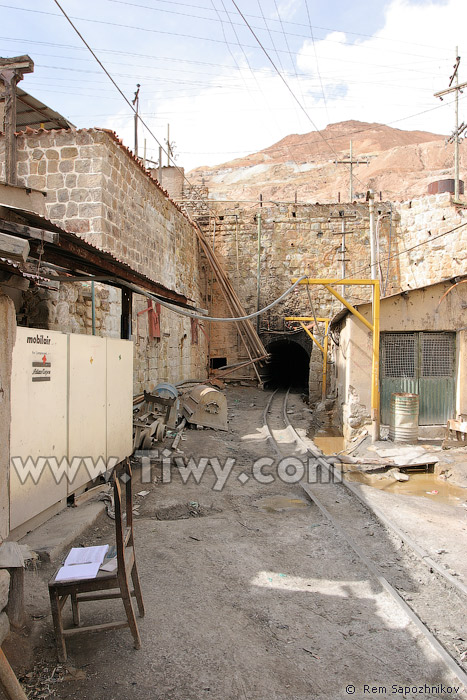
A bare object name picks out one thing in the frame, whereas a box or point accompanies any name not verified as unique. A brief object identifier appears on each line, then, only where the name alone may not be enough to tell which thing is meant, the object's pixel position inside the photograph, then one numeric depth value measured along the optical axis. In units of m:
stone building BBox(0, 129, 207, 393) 7.84
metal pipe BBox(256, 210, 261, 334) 21.31
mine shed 10.74
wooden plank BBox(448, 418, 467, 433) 9.63
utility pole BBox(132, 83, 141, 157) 18.11
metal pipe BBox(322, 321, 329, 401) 17.81
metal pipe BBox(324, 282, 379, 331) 10.07
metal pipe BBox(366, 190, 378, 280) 13.01
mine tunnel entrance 25.68
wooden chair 2.86
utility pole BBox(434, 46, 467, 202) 18.34
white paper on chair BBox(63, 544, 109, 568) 3.12
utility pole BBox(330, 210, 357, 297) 20.78
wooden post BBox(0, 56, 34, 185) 8.03
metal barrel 9.91
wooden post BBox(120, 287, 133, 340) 7.16
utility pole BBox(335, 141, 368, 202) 24.74
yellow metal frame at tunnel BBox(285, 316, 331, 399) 17.42
